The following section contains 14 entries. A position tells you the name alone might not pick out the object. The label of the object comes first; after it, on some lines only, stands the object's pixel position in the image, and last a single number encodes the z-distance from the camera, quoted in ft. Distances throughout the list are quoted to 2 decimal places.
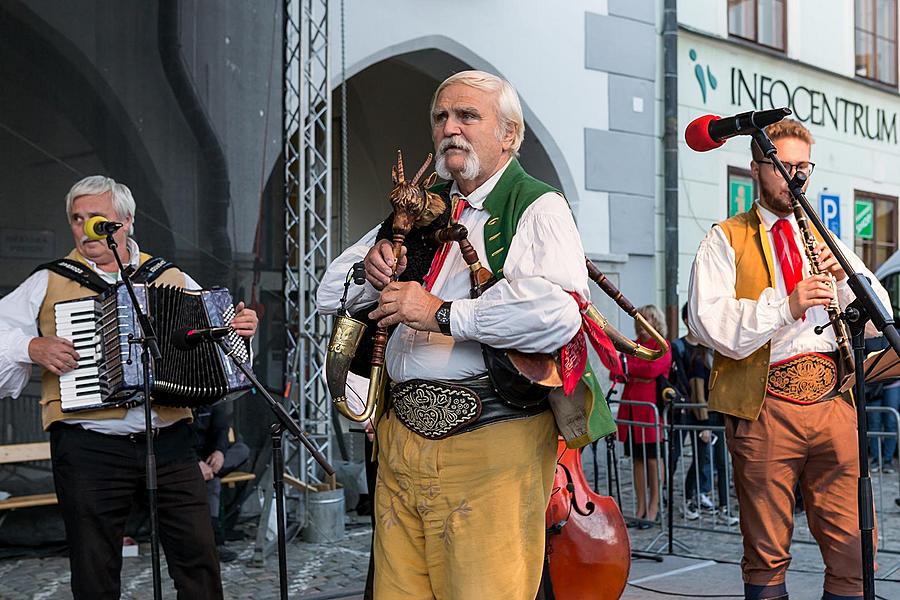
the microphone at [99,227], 11.88
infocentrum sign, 39.58
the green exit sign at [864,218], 45.21
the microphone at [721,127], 10.43
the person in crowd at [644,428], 24.34
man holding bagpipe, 8.82
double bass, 13.67
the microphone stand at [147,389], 11.89
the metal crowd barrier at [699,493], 22.92
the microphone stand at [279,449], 11.39
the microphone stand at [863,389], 9.66
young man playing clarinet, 12.30
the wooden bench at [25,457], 20.95
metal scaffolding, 23.12
